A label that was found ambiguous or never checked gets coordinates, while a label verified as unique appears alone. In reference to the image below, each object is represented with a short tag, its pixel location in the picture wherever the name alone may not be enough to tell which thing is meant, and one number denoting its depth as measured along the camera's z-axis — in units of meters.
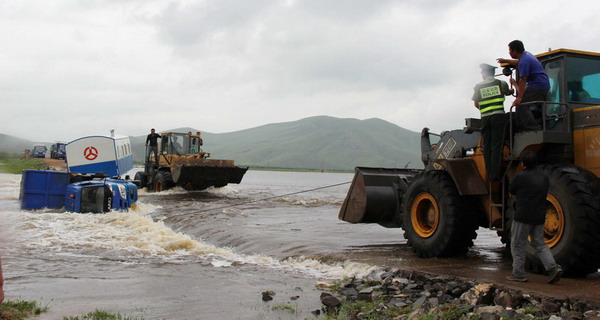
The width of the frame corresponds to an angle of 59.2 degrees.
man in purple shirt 6.86
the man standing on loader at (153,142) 28.23
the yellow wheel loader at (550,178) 6.08
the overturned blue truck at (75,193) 16.45
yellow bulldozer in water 25.91
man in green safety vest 7.26
